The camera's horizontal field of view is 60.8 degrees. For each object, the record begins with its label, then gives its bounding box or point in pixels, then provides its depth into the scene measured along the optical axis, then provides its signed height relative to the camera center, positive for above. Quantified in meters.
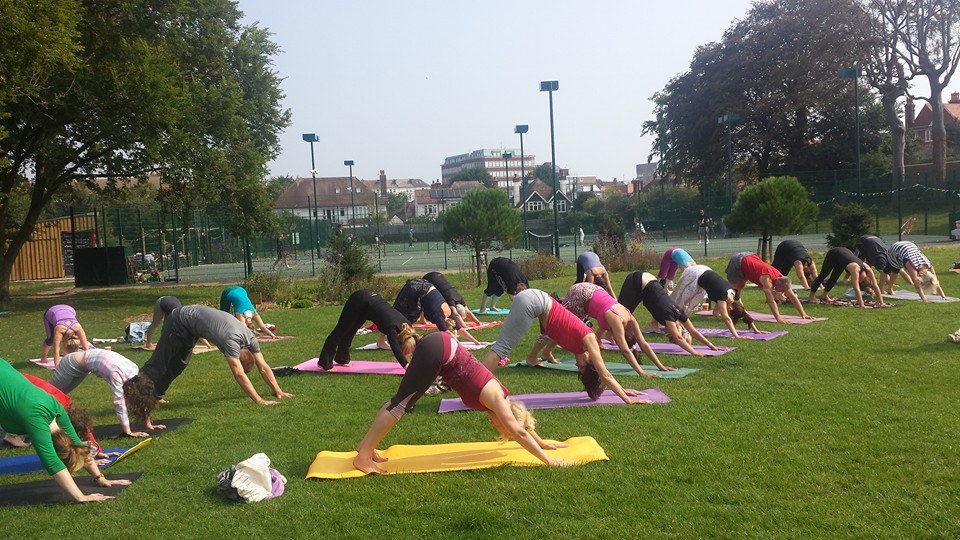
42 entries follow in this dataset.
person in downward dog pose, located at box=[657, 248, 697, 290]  14.94 -0.76
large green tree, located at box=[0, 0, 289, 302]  17.95 +3.60
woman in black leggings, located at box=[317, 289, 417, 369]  10.76 -1.20
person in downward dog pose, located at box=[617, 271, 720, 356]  11.43 -1.16
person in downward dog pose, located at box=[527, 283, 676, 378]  10.14 -1.15
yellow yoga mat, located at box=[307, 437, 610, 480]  6.95 -1.99
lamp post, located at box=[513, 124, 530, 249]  43.35 +5.24
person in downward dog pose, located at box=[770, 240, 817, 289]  17.25 -0.88
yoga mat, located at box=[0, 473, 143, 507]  6.47 -2.00
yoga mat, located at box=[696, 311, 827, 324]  14.82 -1.86
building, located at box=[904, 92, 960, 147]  71.38 +8.54
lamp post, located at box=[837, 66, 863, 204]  32.19 +5.67
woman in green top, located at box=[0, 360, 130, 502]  6.17 -1.37
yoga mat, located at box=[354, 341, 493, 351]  13.10 -1.88
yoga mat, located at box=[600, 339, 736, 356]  12.09 -1.94
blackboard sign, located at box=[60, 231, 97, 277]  39.59 -0.22
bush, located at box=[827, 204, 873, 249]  22.00 -0.23
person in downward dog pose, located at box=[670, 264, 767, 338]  12.84 -1.17
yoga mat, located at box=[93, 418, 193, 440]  8.57 -1.99
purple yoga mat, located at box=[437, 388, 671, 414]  9.09 -1.97
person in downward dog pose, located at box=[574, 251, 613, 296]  15.06 -0.84
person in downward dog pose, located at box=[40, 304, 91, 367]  12.34 -1.22
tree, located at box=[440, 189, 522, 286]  24.89 +0.27
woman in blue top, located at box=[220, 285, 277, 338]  13.88 -1.10
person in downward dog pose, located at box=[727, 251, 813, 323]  14.47 -1.05
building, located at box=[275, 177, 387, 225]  93.06 +4.49
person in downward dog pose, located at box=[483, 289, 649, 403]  8.74 -1.16
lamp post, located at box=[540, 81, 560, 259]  29.44 +3.21
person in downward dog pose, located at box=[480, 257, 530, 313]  15.20 -0.90
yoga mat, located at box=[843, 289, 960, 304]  16.63 -1.77
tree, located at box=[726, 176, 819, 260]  24.14 +0.29
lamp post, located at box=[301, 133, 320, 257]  38.34 +4.63
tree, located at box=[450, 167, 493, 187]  172.12 +11.53
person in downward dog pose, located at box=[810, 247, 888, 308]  16.28 -1.15
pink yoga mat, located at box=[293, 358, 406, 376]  11.54 -1.93
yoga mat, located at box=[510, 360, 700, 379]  10.53 -1.95
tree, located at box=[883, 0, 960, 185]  48.28 +10.01
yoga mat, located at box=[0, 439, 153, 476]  7.42 -1.99
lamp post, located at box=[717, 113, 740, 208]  46.81 +5.75
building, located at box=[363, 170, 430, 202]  132.75 +9.85
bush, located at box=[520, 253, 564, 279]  26.14 -1.28
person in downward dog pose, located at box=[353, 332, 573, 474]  6.77 -1.33
